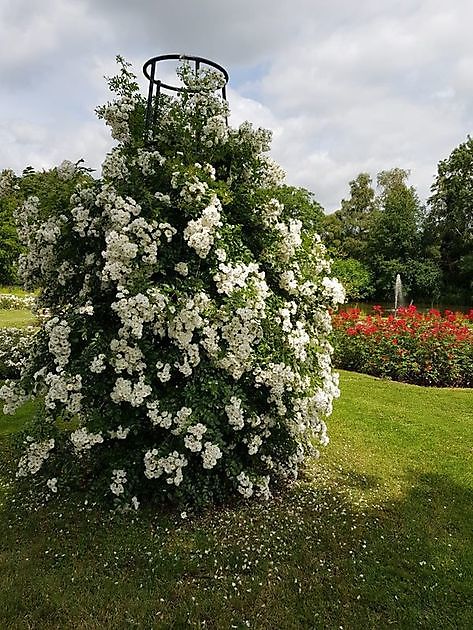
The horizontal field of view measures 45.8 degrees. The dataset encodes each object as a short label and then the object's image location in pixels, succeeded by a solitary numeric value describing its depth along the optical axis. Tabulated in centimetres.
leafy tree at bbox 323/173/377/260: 3988
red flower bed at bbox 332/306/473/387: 888
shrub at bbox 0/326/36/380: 839
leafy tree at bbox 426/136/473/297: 3644
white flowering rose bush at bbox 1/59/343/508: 368
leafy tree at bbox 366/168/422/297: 3600
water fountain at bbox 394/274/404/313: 3445
